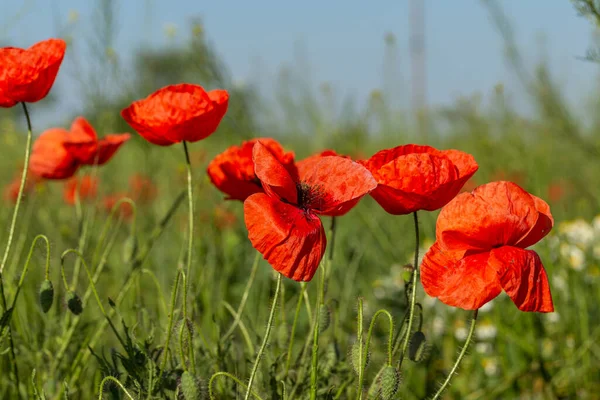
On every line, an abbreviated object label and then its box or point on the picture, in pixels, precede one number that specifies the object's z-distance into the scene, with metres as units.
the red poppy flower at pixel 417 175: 0.87
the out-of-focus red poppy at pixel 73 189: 1.50
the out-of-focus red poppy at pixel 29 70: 0.94
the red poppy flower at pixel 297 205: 0.85
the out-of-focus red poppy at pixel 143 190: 1.82
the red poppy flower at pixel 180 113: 0.94
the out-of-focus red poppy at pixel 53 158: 1.09
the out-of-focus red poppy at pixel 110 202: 1.73
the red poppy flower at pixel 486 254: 0.85
